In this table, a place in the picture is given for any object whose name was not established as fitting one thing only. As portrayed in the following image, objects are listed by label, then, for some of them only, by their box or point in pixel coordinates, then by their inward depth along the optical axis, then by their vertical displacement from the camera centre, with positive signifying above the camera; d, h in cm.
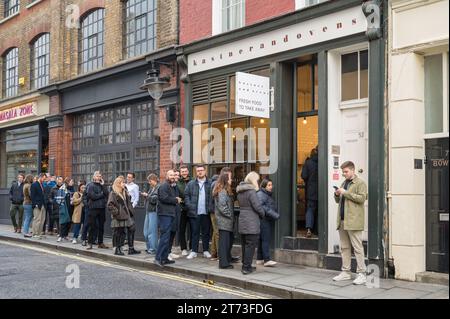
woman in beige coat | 1403 -83
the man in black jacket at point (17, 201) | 1680 -72
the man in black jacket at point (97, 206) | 1277 -66
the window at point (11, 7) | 2062 +660
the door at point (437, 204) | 823 -39
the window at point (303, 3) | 1034 +335
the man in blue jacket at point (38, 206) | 1525 -80
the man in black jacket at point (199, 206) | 1097 -56
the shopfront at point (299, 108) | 913 +137
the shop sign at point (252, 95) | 997 +158
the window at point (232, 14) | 1176 +362
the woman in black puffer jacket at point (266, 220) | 992 -77
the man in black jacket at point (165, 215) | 1014 -70
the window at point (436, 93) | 836 +133
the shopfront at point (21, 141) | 1884 +137
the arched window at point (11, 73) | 2062 +405
